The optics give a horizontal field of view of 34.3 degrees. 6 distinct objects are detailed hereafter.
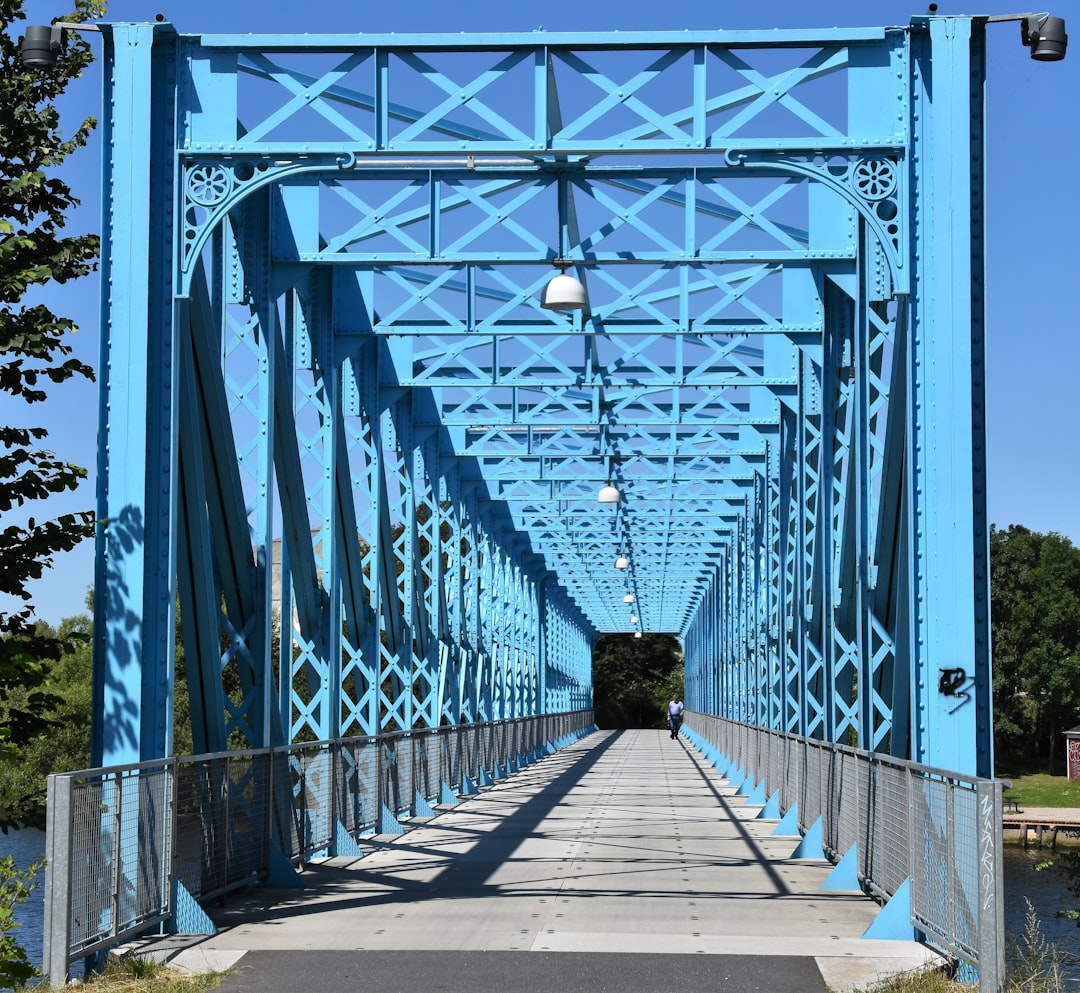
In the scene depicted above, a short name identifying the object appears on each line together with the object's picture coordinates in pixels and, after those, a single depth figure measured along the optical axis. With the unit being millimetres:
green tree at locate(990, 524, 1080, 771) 74875
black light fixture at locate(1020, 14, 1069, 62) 11570
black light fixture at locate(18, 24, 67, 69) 11312
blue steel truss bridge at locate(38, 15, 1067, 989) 11742
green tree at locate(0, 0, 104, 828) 9945
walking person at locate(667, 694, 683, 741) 63594
